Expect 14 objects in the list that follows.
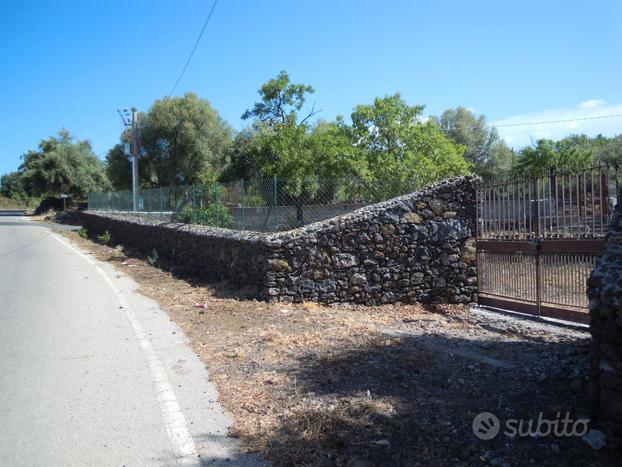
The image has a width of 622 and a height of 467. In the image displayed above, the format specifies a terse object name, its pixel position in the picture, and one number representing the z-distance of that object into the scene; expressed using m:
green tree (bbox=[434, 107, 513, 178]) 42.03
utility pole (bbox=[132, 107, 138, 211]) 23.52
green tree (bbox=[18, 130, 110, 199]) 55.44
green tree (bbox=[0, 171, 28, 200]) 105.50
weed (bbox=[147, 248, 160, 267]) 15.50
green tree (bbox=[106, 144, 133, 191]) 41.41
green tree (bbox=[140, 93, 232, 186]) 38.09
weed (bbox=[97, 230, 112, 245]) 24.21
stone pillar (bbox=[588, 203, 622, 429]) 3.68
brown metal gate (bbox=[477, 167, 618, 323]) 7.50
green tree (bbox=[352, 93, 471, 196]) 19.11
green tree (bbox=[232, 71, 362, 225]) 12.09
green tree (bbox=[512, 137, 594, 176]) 35.72
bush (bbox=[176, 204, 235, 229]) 13.06
